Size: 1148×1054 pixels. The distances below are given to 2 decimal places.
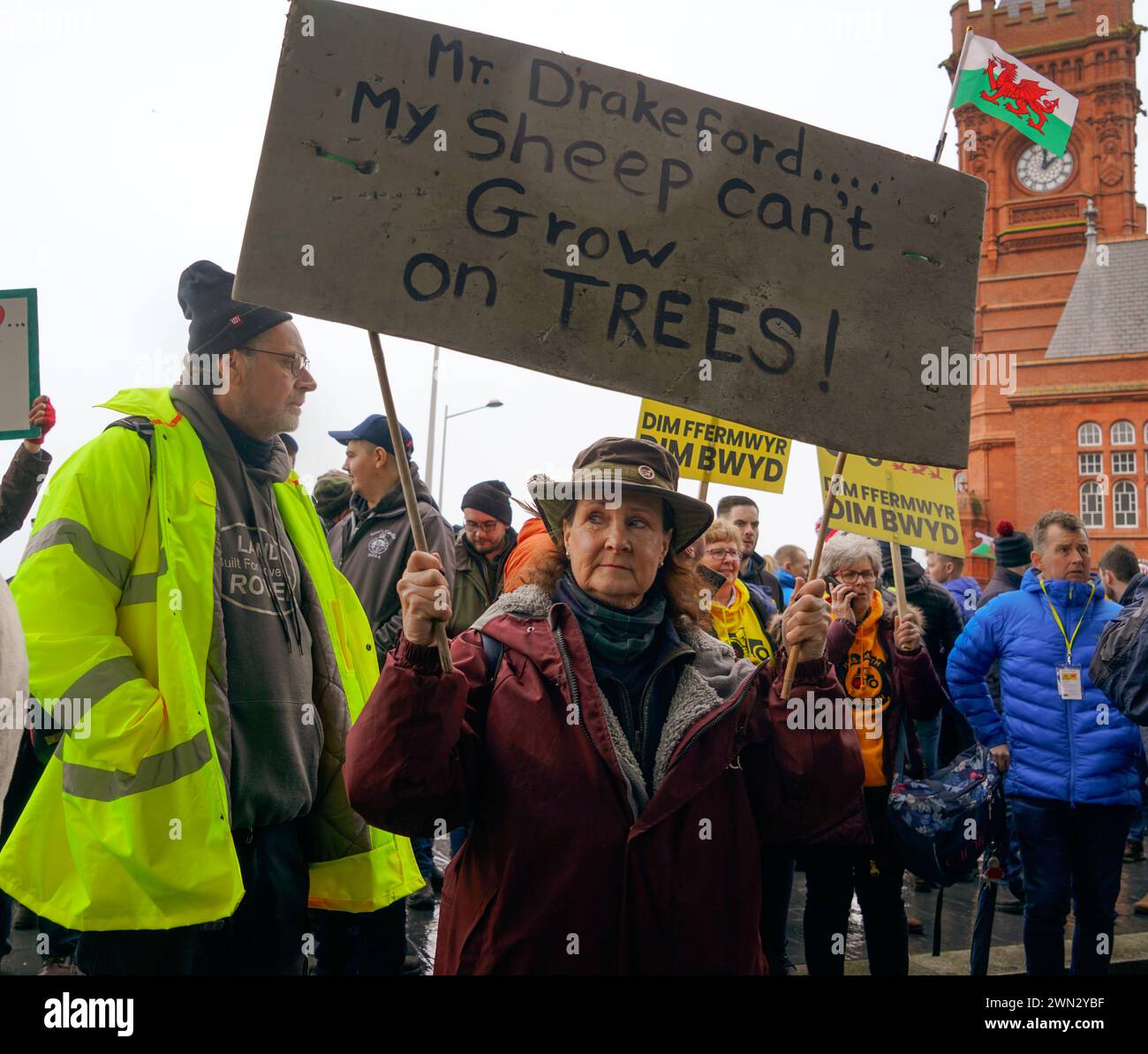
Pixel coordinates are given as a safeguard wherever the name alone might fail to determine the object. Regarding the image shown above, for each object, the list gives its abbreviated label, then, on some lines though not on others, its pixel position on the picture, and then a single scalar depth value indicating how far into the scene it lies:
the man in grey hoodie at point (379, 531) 4.79
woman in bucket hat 2.05
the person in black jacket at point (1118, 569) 6.98
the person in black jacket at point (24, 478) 4.52
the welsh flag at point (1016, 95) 3.86
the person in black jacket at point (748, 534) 6.17
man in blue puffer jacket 4.42
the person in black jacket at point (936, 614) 5.39
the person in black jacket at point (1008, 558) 7.20
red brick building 37.50
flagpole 2.61
